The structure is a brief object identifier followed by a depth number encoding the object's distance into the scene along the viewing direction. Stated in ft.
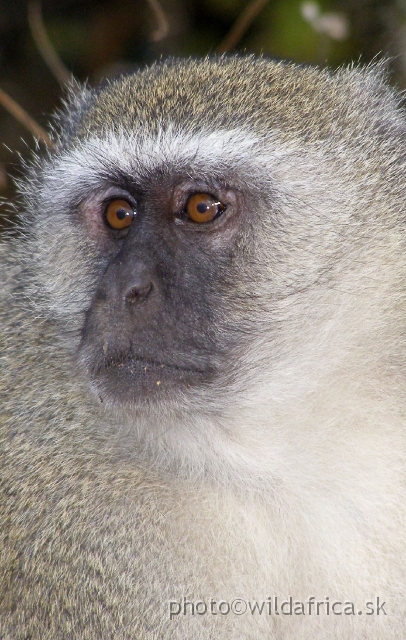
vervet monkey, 14.35
